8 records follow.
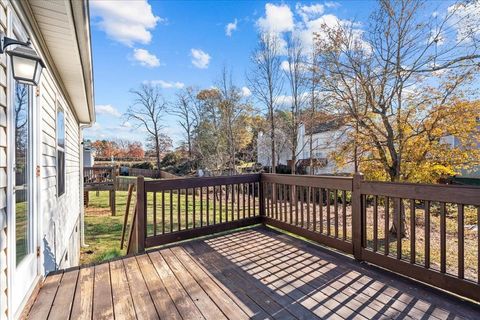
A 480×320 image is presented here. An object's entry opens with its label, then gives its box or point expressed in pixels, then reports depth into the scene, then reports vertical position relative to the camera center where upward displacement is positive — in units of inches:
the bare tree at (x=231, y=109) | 489.1 +94.5
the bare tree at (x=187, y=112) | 789.9 +155.7
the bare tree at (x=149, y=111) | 1021.2 +194.3
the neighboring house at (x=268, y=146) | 443.2 +23.9
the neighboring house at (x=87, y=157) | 449.7 +7.2
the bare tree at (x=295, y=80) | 386.9 +116.2
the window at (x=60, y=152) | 153.3 +6.2
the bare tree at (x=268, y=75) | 393.1 +127.6
